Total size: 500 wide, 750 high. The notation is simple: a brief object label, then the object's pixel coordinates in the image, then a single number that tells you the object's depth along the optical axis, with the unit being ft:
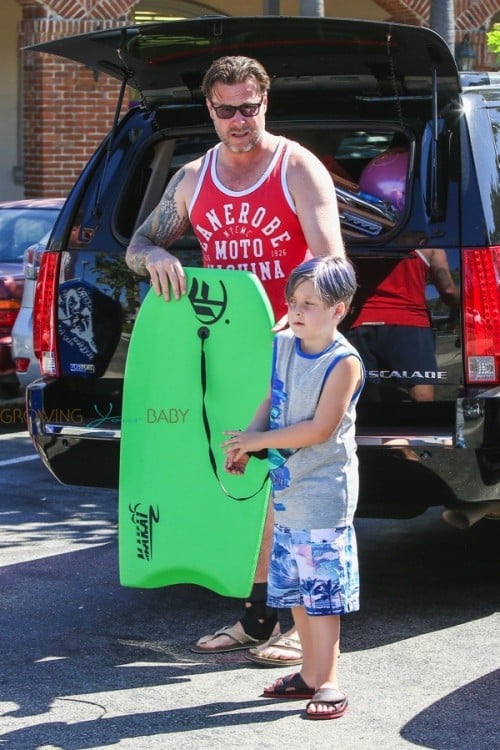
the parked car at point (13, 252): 31.24
